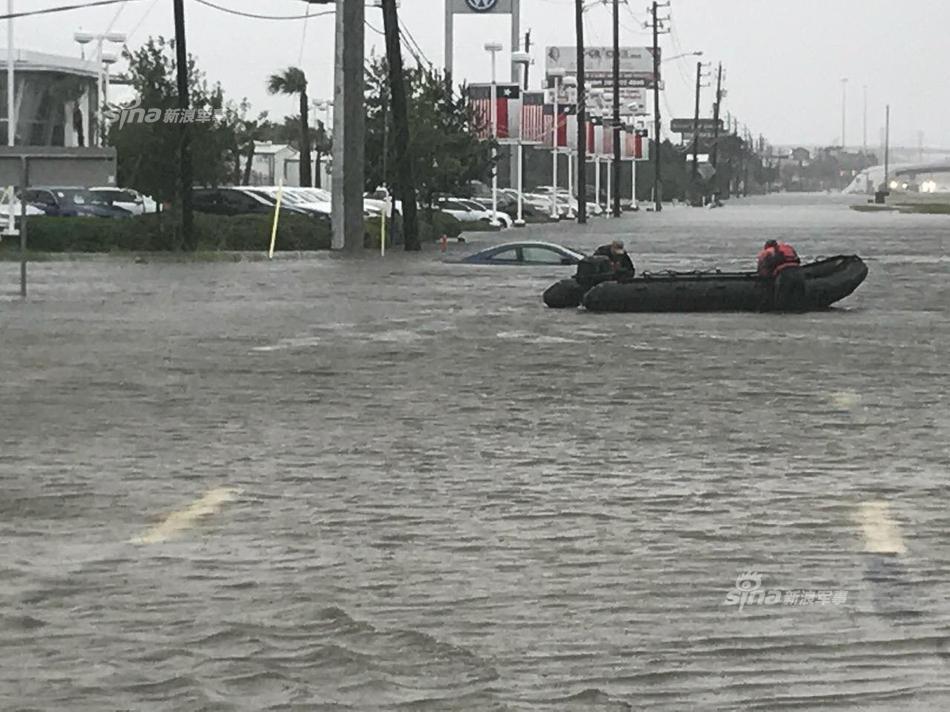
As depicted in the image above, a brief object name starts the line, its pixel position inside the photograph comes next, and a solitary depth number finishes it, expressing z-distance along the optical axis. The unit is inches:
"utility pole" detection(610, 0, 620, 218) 4510.3
